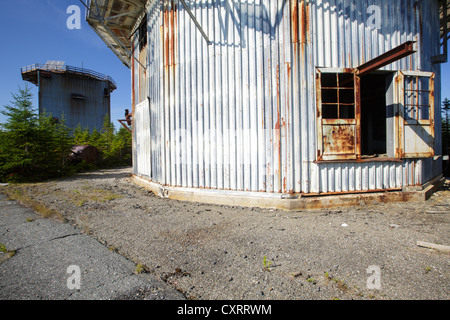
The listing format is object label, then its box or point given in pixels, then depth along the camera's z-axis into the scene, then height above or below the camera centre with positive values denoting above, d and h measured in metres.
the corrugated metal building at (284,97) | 5.46 +1.60
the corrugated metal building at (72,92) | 30.28 +9.94
